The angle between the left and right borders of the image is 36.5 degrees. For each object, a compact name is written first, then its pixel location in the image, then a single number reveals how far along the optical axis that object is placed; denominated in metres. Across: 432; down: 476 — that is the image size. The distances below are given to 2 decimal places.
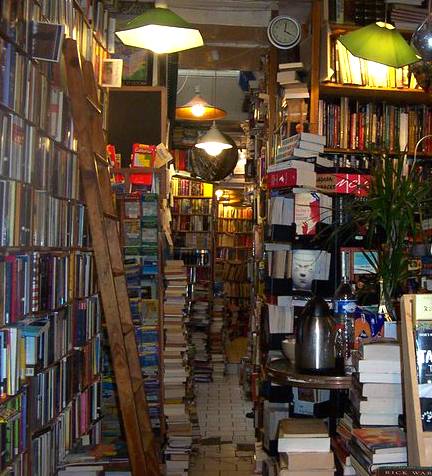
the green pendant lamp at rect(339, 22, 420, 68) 3.44
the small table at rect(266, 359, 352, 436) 2.56
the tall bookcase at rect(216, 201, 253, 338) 10.77
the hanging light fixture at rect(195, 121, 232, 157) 6.78
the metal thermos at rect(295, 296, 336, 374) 2.67
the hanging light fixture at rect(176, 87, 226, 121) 6.86
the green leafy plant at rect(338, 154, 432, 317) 2.69
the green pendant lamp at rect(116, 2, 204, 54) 3.38
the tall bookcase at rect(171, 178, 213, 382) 7.79
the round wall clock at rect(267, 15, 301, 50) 4.38
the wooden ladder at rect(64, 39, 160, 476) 2.98
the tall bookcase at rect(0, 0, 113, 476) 2.44
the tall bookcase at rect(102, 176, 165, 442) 4.29
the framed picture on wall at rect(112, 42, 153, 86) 4.90
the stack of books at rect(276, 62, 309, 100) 4.14
